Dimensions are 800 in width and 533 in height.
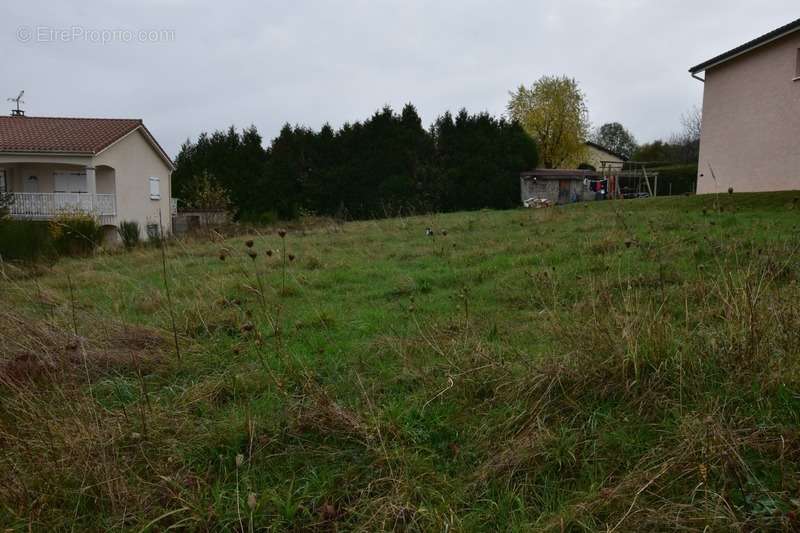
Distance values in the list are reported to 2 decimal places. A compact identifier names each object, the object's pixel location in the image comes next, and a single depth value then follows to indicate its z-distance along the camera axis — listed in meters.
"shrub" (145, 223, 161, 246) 12.27
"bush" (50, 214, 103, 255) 12.62
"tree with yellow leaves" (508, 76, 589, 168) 41.34
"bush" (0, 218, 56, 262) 10.87
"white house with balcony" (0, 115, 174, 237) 21.89
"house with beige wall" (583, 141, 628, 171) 48.38
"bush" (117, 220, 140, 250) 14.53
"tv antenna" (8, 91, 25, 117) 27.83
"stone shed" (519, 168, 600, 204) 28.95
